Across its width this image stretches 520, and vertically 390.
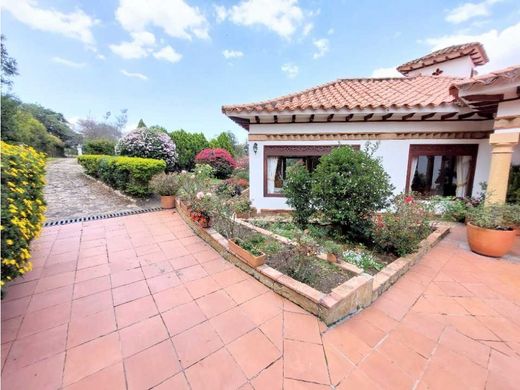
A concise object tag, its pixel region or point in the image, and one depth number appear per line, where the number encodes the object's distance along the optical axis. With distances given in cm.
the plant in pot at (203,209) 414
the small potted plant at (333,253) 302
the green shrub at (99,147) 1443
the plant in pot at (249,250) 288
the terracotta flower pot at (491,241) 359
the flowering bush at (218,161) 1134
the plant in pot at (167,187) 626
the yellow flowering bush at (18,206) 187
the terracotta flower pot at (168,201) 630
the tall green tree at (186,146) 1352
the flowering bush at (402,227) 347
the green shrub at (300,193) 450
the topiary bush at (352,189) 385
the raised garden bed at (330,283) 219
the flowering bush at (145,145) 923
